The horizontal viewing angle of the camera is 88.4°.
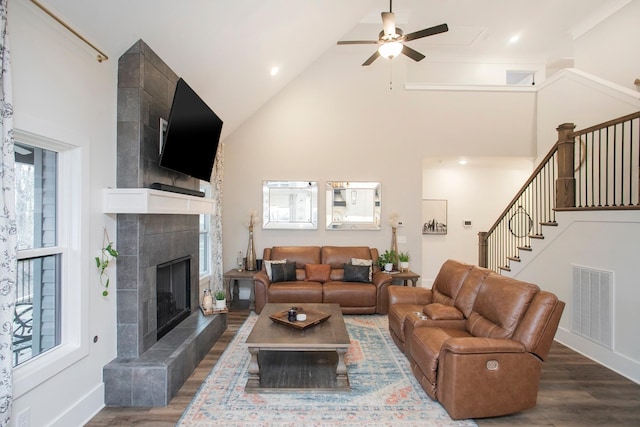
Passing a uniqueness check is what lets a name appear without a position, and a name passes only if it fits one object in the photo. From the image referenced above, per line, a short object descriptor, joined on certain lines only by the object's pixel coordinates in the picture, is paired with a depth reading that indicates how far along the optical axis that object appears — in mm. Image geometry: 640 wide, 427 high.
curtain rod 1817
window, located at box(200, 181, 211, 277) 5258
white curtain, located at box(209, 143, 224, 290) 5203
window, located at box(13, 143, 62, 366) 1969
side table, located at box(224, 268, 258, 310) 5129
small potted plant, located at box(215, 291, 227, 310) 3920
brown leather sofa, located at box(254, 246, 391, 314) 4789
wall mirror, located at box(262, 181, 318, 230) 5844
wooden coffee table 2746
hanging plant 2469
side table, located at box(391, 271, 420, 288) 5174
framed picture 7066
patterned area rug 2381
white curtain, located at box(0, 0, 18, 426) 1588
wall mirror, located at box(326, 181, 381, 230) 5867
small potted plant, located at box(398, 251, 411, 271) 5531
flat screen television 2762
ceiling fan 3232
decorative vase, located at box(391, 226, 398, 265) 5754
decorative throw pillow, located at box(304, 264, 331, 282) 5207
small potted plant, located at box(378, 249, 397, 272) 5392
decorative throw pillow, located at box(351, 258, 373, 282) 5202
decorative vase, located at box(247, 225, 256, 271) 5527
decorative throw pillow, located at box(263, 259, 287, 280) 5059
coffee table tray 3076
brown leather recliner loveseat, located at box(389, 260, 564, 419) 2314
